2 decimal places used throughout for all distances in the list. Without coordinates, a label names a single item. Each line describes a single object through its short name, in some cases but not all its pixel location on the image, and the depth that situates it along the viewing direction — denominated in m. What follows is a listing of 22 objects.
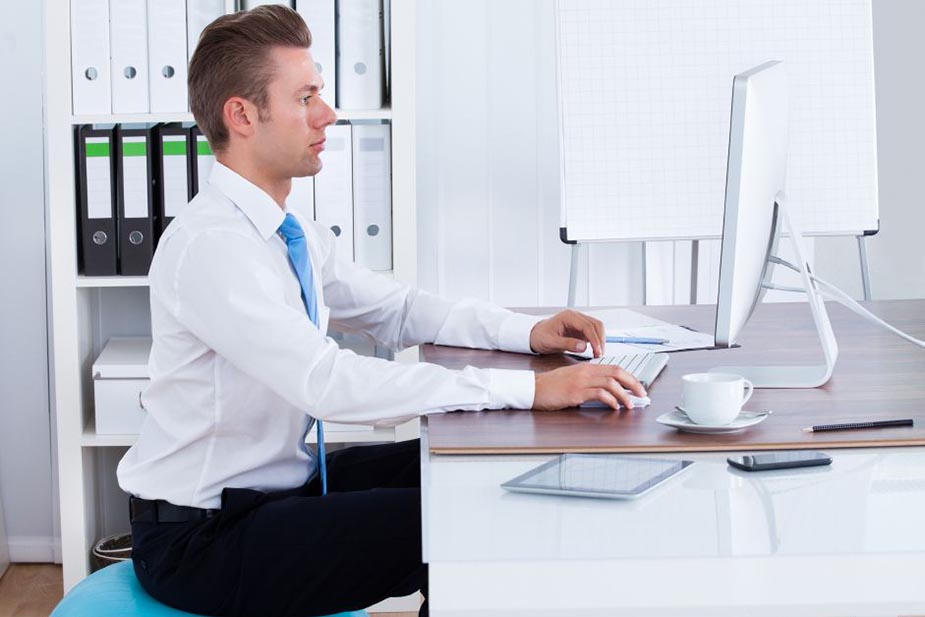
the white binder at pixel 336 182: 4.83
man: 2.64
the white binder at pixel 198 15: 4.73
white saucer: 2.36
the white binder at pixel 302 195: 4.82
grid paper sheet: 5.06
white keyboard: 2.91
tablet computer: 1.97
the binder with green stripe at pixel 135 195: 4.79
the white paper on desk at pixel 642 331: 3.34
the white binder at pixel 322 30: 4.73
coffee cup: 2.35
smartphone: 2.13
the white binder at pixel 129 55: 4.70
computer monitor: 2.51
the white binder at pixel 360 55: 4.77
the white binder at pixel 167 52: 4.72
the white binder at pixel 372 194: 4.84
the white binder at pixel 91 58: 4.69
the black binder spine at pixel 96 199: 4.79
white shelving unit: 4.71
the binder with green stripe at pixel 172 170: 4.79
